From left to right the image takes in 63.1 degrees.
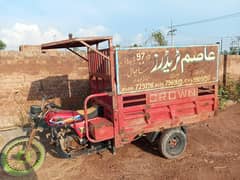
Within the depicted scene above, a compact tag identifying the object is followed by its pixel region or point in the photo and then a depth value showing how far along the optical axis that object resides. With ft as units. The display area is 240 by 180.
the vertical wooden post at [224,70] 26.45
